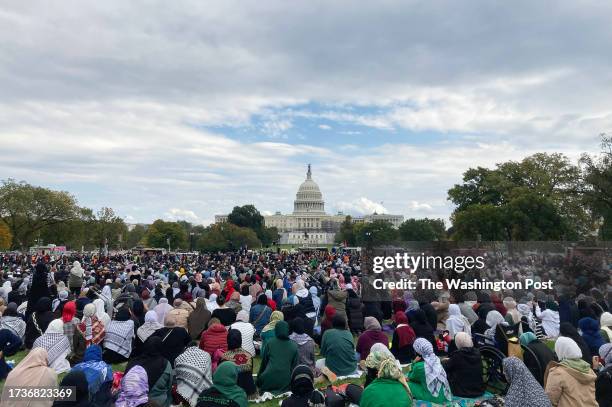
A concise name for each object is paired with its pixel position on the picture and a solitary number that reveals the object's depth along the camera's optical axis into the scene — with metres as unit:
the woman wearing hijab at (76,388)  4.99
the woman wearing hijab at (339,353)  8.38
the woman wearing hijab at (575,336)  7.62
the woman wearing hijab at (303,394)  5.34
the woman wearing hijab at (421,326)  9.30
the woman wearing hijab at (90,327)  9.10
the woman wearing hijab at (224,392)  5.39
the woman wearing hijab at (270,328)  9.12
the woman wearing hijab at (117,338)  9.29
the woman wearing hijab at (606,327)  8.59
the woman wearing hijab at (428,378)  6.63
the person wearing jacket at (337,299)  12.24
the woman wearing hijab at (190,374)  6.80
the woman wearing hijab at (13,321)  9.78
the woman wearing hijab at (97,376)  5.61
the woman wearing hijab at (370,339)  8.58
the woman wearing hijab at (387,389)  5.07
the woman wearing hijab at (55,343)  8.13
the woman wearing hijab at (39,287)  12.59
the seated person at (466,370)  7.00
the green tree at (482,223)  37.84
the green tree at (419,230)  72.38
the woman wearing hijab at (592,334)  8.51
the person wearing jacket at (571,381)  5.57
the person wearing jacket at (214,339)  8.24
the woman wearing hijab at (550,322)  11.49
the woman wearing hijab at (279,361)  7.38
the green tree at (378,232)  71.04
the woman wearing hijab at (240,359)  7.14
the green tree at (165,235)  75.62
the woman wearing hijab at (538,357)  6.81
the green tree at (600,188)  31.45
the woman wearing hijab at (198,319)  10.71
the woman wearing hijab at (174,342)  7.93
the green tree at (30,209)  51.53
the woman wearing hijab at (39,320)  10.45
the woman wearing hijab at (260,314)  11.14
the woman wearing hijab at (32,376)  5.34
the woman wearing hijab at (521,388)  5.36
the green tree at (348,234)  95.88
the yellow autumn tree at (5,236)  50.67
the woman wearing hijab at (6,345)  8.28
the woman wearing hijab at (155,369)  6.40
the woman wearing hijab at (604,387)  5.74
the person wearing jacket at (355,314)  12.37
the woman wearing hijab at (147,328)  9.26
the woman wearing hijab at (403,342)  8.97
